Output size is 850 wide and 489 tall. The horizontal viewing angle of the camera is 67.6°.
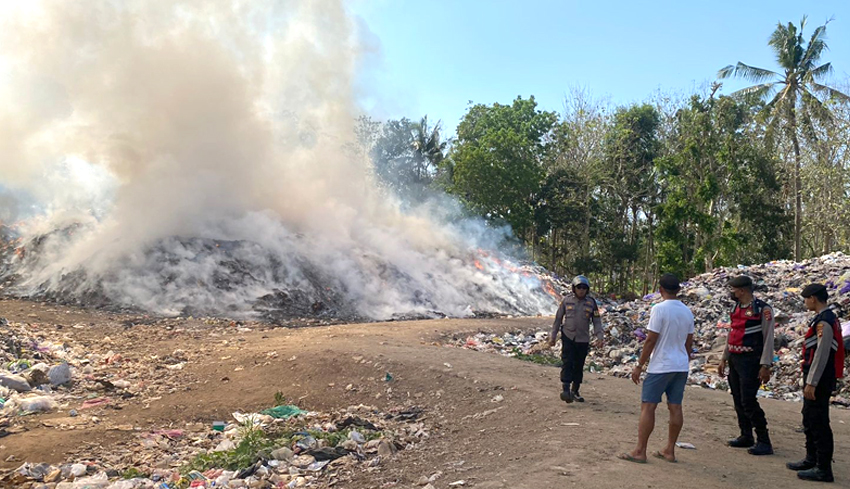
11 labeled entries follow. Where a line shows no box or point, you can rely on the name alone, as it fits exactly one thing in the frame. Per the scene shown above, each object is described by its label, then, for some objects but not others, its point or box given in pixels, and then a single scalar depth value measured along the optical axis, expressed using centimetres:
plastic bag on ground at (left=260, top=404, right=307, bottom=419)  699
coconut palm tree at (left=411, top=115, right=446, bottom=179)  3650
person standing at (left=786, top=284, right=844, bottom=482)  435
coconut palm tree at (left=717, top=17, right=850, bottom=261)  2465
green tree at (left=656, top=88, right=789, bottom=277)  2545
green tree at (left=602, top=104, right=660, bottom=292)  2970
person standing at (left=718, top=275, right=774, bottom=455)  496
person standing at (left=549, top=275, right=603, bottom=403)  649
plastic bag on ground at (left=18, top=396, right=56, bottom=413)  714
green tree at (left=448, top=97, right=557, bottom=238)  2780
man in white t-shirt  452
